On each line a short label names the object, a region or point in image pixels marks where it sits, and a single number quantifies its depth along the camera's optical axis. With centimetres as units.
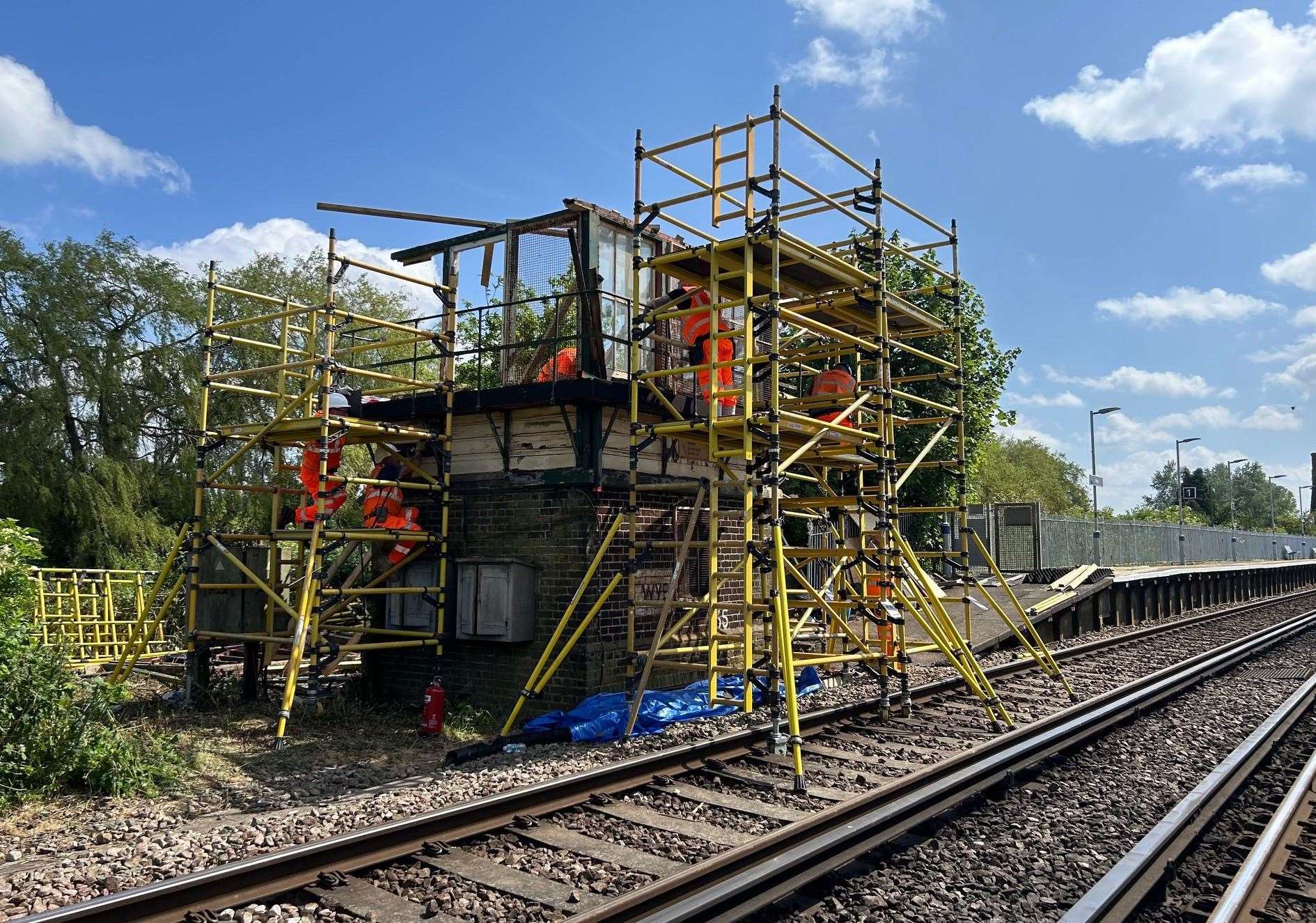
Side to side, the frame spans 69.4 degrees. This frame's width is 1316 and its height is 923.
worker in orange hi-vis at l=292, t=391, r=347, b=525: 1075
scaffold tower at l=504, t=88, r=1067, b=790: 869
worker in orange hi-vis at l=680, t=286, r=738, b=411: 1014
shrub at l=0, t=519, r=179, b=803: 721
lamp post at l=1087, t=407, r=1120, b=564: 2872
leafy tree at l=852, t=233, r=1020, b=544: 2241
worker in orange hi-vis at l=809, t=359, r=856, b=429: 1038
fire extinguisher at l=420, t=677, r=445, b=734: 984
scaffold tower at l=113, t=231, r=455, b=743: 1025
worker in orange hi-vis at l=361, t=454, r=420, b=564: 1139
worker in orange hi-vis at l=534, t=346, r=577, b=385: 1126
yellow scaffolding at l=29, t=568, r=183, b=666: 1463
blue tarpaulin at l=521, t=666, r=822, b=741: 896
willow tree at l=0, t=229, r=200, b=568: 2183
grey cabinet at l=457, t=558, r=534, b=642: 1034
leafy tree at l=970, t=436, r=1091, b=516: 5931
